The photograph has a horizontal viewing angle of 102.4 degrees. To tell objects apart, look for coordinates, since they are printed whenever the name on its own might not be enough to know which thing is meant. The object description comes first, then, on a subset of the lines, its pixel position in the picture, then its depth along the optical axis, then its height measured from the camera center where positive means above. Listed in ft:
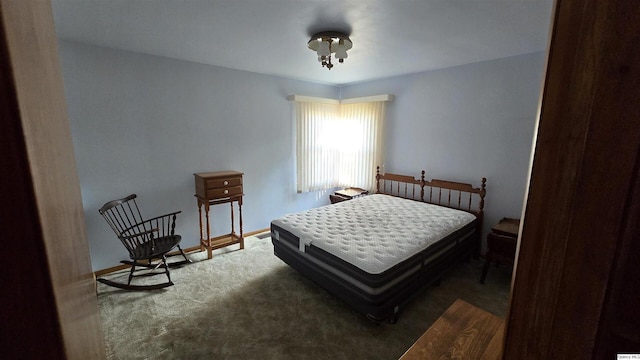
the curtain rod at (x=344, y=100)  12.72 +2.06
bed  6.57 -3.07
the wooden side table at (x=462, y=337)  4.13 -3.37
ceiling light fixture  6.89 +2.61
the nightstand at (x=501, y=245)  8.18 -3.38
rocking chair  8.11 -3.53
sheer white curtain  13.78 -0.28
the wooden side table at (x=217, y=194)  10.09 -2.29
